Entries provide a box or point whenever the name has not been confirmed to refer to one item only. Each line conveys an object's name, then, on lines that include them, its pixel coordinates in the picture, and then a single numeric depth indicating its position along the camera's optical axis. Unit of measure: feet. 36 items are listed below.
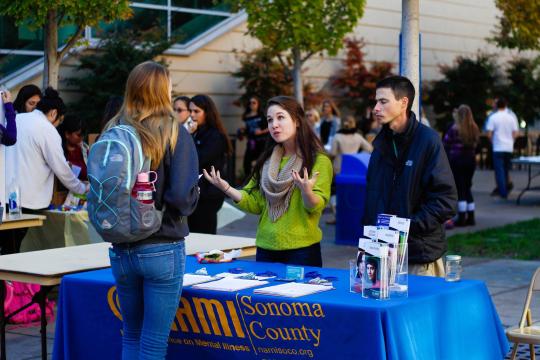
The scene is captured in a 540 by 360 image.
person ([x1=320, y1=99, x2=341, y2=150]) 59.98
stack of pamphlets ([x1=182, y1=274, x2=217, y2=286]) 18.78
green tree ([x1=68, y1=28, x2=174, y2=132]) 58.23
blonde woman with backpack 16.85
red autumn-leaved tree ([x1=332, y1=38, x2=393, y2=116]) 80.07
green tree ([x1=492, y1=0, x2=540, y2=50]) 68.59
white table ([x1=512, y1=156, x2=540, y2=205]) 56.89
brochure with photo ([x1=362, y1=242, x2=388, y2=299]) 16.84
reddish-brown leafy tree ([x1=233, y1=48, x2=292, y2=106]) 69.97
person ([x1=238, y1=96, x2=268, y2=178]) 65.00
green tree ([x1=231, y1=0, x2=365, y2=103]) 59.16
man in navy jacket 19.70
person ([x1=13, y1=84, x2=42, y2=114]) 32.65
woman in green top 21.67
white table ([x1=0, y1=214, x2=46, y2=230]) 27.94
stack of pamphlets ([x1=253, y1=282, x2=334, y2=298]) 17.56
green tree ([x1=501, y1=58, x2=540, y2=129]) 94.38
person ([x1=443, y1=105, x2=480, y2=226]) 47.93
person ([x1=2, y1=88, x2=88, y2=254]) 30.37
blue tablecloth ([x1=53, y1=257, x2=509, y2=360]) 16.48
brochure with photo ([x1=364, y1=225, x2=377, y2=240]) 17.26
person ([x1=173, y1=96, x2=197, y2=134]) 31.58
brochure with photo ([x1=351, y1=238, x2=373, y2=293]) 17.22
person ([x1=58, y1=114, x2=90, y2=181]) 33.37
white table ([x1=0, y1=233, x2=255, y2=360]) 20.68
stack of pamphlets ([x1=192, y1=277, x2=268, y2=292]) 18.17
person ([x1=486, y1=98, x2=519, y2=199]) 62.13
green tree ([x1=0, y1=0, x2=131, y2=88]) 42.06
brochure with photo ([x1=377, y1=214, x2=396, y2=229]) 17.55
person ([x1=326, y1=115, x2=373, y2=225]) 48.62
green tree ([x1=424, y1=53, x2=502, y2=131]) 90.12
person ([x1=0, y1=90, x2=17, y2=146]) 27.99
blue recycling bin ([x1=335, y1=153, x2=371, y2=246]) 41.34
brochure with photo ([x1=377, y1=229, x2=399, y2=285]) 17.01
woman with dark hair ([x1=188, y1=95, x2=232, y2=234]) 29.71
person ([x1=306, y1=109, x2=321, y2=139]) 56.85
